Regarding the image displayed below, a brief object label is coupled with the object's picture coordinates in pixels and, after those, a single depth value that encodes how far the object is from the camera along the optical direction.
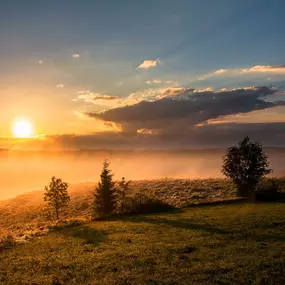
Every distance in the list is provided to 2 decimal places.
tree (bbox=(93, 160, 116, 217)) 68.38
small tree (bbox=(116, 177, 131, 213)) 63.52
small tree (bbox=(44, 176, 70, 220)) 75.76
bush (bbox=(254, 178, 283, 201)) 65.07
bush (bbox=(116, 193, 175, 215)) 61.62
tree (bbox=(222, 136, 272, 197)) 81.38
